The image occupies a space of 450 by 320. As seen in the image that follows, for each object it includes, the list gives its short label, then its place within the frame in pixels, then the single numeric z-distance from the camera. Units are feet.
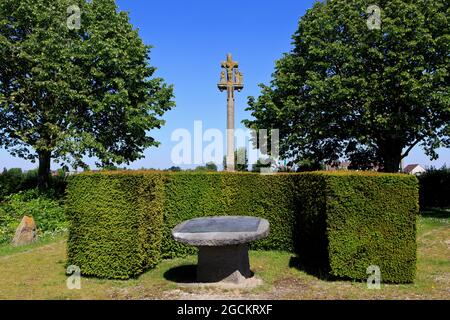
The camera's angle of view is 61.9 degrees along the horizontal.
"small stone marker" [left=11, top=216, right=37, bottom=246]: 44.73
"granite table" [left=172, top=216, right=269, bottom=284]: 26.58
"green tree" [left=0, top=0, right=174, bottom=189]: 67.21
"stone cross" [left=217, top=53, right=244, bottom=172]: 48.78
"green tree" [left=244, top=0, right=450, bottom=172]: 65.82
